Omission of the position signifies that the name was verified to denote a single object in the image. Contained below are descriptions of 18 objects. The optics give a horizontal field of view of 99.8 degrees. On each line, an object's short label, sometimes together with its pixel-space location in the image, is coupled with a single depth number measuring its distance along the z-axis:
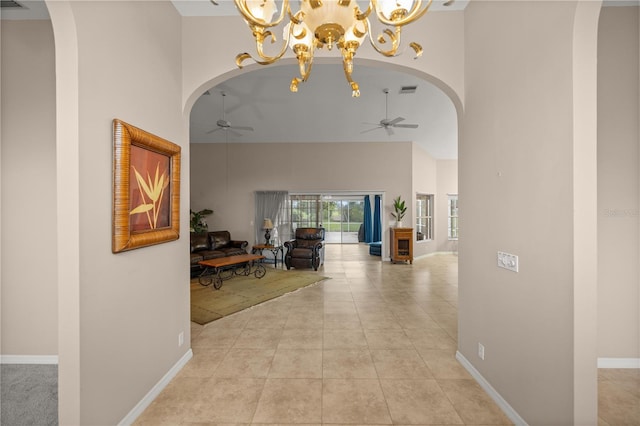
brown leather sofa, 5.85
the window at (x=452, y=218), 9.30
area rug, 3.86
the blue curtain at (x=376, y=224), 10.29
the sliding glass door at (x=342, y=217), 12.45
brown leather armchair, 6.70
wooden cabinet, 7.44
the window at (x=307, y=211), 9.36
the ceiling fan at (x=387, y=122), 4.97
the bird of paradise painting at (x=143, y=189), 1.69
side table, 6.80
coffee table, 5.09
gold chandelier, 1.21
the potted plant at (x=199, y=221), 7.11
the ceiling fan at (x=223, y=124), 5.05
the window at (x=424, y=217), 8.50
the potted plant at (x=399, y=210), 7.57
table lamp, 7.40
